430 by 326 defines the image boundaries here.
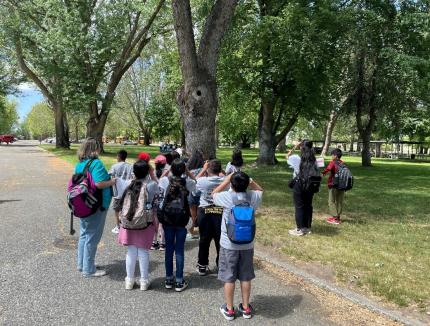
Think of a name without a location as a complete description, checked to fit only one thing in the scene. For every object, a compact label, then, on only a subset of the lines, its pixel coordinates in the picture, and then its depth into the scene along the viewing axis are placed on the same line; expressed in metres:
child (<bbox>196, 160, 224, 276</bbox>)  5.83
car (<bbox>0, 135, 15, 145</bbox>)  69.06
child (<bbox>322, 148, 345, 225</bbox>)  9.27
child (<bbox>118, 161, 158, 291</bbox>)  5.32
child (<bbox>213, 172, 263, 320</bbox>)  4.68
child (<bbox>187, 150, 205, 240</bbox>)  7.62
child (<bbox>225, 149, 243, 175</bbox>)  6.69
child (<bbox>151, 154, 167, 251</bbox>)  7.18
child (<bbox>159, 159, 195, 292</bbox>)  5.38
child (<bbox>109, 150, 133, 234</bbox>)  7.64
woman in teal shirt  5.52
